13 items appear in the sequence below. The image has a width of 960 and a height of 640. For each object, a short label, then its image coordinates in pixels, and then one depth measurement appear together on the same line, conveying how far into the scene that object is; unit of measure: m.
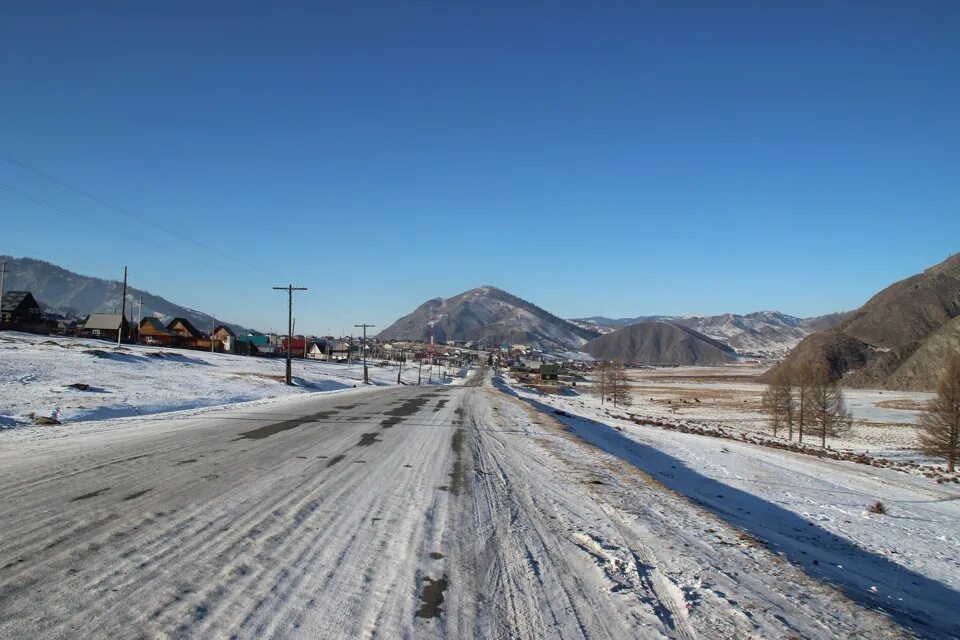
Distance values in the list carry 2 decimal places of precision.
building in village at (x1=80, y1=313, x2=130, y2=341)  92.06
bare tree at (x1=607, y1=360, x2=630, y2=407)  81.81
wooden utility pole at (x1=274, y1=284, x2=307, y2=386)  48.72
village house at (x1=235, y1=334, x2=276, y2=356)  120.98
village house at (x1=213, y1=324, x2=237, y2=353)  114.44
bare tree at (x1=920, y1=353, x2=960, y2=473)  37.25
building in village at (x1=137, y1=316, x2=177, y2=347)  104.75
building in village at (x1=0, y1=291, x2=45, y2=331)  69.50
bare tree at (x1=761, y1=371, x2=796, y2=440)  54.50
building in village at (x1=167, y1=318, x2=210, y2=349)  111.06
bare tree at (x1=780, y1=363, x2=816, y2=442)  51.97
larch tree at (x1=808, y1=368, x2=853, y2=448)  51.09
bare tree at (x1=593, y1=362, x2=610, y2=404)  83.25
